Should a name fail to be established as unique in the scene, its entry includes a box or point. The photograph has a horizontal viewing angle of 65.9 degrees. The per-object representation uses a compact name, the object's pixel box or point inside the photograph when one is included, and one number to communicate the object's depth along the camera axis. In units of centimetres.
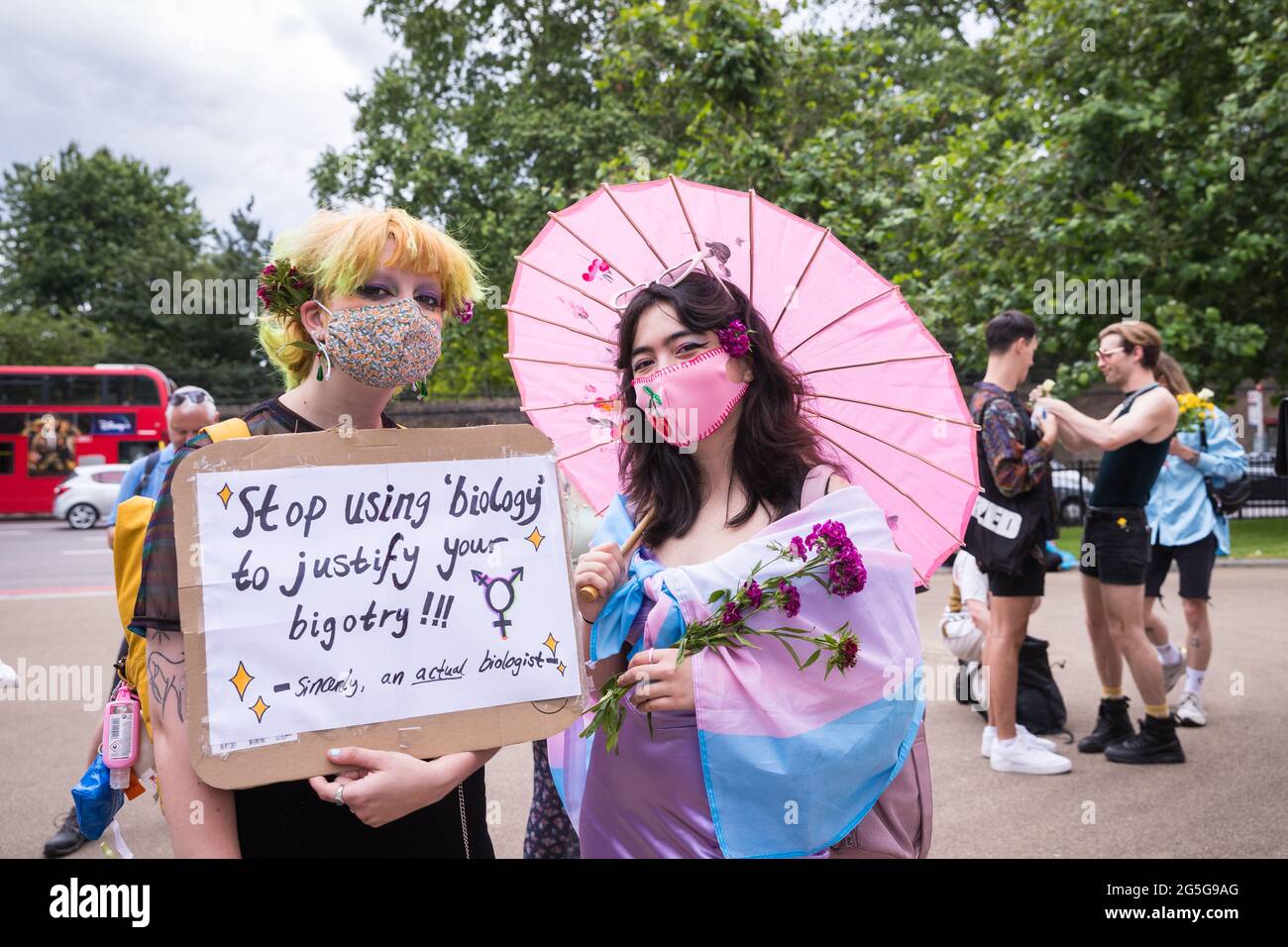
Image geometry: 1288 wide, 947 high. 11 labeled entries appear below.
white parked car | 2281
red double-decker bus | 2502
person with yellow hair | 155
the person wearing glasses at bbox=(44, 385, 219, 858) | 489
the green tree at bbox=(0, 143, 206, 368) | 3803
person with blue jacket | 607
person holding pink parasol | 194
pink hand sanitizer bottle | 191
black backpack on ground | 573
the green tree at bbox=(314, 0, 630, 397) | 2033
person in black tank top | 506
